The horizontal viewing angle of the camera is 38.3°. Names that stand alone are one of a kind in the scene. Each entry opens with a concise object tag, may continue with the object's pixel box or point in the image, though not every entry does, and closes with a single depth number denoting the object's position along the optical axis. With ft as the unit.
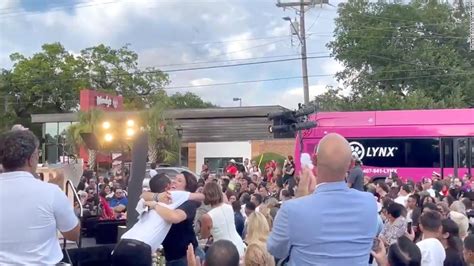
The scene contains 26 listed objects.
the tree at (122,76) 200.03
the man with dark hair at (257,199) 33.32
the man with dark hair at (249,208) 31.35
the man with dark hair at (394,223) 25.20
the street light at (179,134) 122.21
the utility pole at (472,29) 119.65
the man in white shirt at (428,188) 41.95
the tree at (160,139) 118.93
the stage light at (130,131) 63.65
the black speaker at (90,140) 47.58
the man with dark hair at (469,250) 20.04
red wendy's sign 137.39
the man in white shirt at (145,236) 17.87
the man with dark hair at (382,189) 42.13
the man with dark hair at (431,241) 19.24
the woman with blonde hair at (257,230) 18.01
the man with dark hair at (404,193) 36.56
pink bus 74.28
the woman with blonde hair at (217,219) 22.59
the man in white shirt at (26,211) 12.35
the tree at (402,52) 164.35
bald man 11.47
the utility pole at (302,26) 109.81
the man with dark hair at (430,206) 25.74
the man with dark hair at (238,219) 29.43
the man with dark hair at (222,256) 13.53
